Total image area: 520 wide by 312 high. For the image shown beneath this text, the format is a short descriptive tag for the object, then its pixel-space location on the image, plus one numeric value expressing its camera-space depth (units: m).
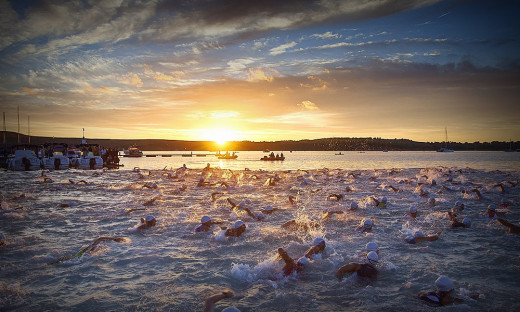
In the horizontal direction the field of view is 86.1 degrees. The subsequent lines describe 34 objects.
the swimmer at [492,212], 10.94
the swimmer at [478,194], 15.08
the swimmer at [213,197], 15.79
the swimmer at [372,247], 6.78
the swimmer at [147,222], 9.54
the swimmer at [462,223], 9.68
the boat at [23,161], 36.94
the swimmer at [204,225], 9.26
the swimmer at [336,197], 15.47
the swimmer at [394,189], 18.58
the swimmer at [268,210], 11.95
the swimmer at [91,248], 6.84
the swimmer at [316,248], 6.97
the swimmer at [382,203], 13.63
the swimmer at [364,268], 5.95
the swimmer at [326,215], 11.06
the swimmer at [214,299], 4.71
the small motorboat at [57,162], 39.38
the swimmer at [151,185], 20.31
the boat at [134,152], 97.94
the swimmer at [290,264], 6.08
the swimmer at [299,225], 9.55
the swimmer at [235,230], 8.61
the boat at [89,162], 42.91
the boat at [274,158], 78.71
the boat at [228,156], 88.66
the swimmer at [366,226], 9.36
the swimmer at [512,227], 8.71
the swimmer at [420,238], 8.13
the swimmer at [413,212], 11.45
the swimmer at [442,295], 4.88
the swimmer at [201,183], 21.61
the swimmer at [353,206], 12.70
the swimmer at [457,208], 12.33
